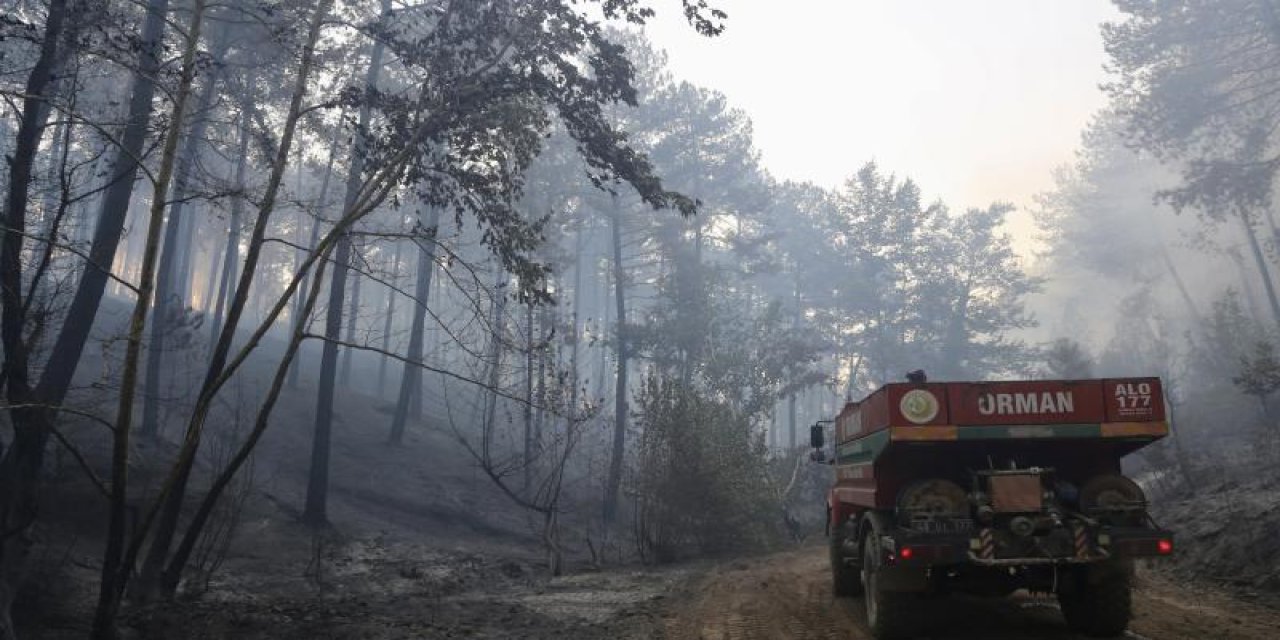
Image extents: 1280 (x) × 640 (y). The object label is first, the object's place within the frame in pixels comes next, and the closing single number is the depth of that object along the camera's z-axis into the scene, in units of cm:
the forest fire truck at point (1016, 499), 659
